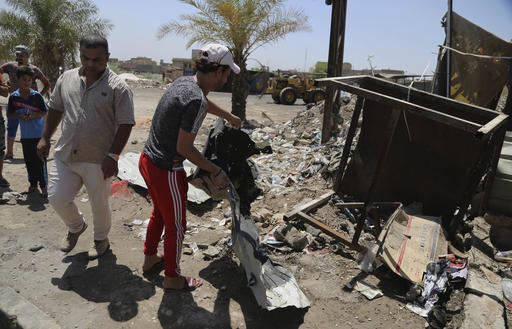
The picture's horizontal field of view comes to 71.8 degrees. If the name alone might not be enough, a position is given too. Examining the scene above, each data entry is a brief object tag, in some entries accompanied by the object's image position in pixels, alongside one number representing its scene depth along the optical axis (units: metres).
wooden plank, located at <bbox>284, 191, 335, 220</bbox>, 3.71
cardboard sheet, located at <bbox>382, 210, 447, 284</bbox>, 2.97
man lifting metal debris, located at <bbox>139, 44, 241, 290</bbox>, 2.23
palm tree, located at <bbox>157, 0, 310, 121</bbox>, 9.88
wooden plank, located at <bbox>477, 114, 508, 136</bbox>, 2.15
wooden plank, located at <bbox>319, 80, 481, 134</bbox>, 2.34
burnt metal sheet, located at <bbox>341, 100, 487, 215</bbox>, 3.73
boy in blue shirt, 4.31
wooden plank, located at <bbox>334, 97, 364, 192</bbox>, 3.60
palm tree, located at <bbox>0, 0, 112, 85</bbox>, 11.88
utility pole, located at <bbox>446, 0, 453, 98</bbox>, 4.96
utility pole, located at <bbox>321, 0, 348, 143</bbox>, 7.19
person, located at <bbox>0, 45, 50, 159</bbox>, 5.36
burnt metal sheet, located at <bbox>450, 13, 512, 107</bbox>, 4.57
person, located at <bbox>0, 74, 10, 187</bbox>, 4.31
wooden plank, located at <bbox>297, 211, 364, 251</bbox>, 3.26
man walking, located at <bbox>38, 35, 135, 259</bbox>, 2.67
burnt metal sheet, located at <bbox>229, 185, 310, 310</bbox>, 2.45
